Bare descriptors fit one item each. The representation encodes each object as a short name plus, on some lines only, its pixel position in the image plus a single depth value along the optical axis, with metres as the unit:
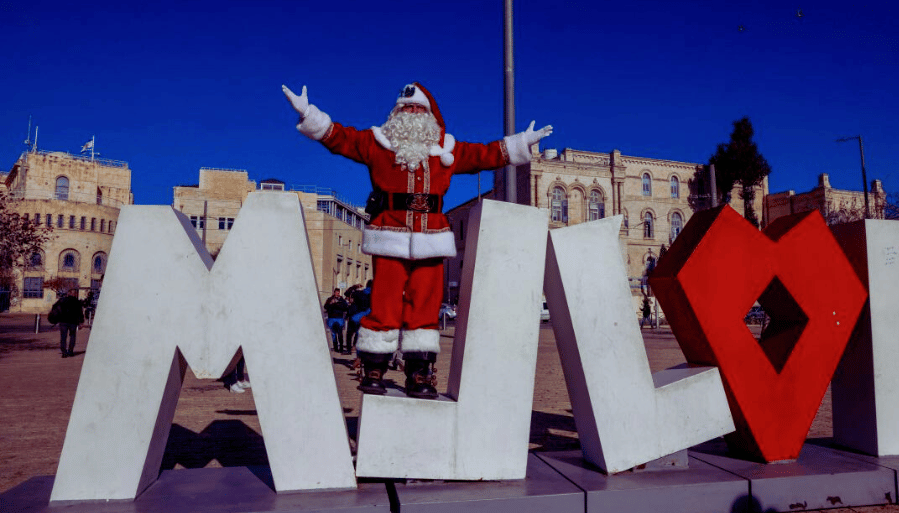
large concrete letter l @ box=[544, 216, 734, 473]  3.53
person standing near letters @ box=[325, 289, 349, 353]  14.57
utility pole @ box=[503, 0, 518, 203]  6.64
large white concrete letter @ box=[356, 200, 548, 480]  3.29
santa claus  3.75
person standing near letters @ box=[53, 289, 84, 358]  14.67
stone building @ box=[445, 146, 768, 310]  43.97
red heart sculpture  3.76
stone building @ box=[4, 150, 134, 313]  50.16
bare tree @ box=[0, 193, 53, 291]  17.98
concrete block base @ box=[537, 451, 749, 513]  3.15
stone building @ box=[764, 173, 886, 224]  49.75
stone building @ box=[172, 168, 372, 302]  50.03
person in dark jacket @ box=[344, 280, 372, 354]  11.38
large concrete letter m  3.09
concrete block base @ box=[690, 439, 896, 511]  3.37
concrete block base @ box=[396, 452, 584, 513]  2.98
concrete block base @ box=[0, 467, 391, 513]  2.91
